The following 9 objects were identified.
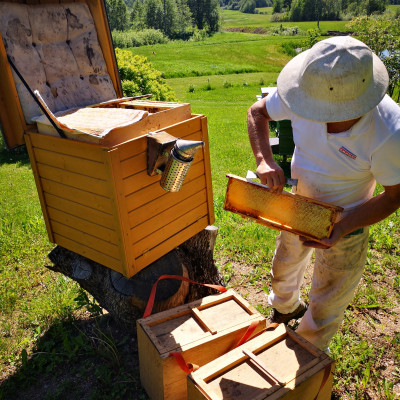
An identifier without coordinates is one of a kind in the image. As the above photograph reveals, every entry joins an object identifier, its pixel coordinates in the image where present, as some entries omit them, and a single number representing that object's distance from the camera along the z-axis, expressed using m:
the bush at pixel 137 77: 9.32
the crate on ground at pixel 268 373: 1.97
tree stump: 2.90
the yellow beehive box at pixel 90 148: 2.26
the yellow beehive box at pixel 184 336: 2.33
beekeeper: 1.91
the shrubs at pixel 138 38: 48.91
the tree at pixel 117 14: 67.32
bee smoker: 2.11
